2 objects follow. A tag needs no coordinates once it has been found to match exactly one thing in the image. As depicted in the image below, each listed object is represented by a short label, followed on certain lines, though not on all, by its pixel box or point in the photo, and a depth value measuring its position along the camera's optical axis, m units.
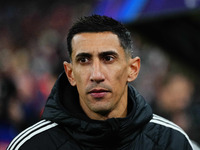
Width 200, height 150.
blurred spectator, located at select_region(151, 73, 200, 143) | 12.19
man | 4.96
